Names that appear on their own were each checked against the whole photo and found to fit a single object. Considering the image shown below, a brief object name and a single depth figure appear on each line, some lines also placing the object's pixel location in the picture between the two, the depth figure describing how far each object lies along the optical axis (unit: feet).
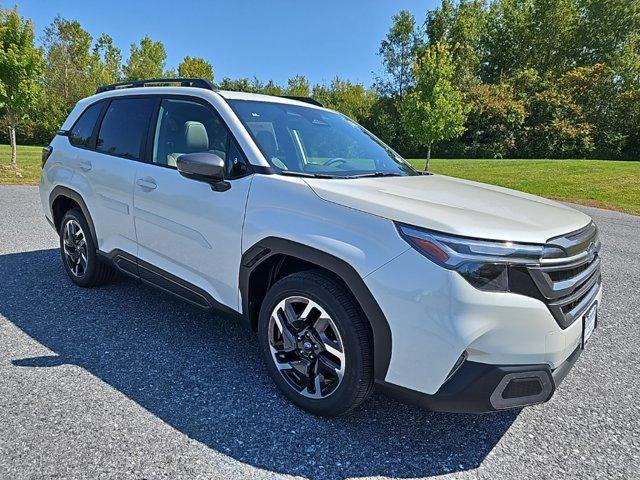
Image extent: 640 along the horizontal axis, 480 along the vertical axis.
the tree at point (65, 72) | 124.47
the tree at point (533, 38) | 148.05
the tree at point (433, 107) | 70.28
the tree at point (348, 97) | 150.30
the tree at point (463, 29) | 151.53
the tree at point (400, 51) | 169.37
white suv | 6.29
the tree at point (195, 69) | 139.95
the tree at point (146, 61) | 132.67
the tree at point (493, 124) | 117.70
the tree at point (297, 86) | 153.28
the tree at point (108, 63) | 129.40
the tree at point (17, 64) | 38.68
